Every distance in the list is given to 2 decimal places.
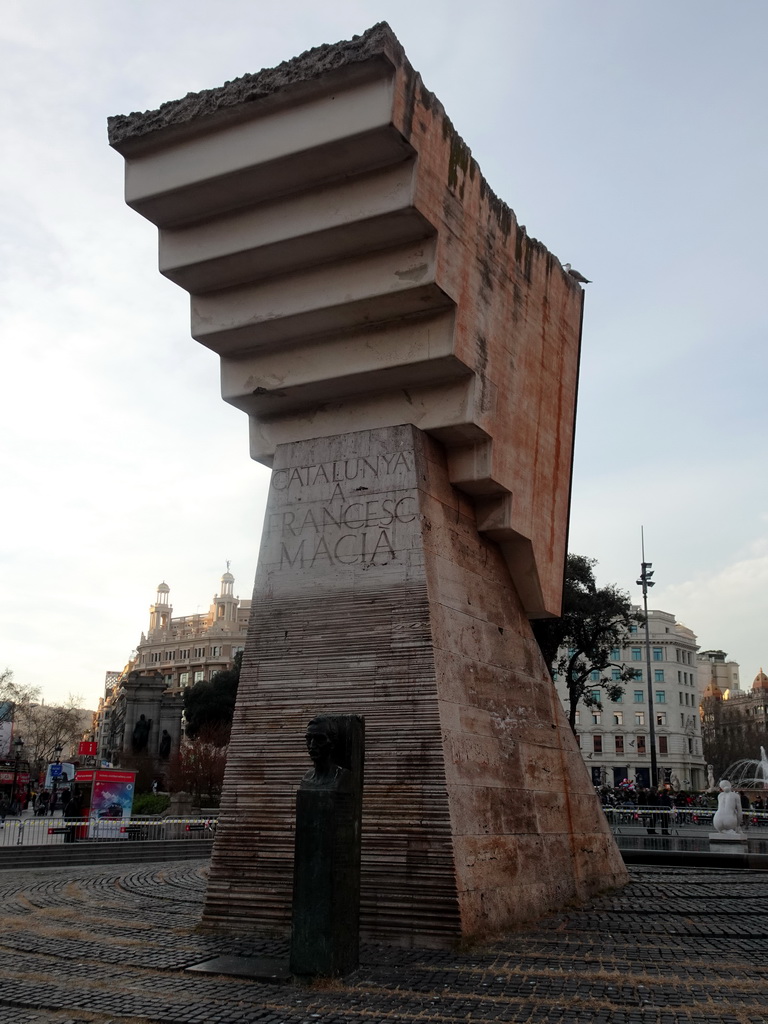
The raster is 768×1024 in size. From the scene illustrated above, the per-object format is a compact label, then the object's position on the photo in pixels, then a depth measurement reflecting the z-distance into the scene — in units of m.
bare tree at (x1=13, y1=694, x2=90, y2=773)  86.88
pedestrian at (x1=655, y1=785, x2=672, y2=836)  29.85
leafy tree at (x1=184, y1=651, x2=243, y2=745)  54.12
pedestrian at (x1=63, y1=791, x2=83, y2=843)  23.33
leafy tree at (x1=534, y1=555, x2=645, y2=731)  31.36
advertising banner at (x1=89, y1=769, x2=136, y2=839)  22.59
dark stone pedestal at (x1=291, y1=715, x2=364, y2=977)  7.36
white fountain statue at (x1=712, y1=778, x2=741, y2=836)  22.41
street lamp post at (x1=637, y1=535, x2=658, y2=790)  38.81
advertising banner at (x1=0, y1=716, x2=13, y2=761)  52.72
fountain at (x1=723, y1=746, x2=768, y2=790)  62.66
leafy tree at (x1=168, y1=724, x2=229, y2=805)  37.47
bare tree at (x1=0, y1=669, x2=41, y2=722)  65.19
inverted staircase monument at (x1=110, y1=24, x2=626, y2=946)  9.42
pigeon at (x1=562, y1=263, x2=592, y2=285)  14.31
